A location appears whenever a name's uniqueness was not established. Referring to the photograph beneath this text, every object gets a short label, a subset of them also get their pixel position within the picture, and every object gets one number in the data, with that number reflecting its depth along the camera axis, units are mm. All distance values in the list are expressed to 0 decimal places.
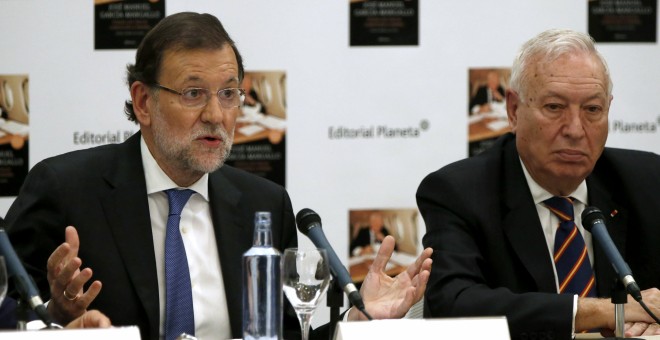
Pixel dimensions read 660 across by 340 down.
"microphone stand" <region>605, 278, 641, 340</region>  6172
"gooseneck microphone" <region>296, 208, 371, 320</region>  5719
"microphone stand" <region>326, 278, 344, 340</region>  5805
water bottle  5547
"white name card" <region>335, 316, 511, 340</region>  5281
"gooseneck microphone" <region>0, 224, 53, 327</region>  5363
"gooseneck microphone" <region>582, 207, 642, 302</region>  6062
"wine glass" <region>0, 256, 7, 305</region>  5359
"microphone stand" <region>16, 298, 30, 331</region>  5410
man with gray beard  7180
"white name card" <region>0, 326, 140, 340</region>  4922
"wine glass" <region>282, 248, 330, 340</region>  5719
